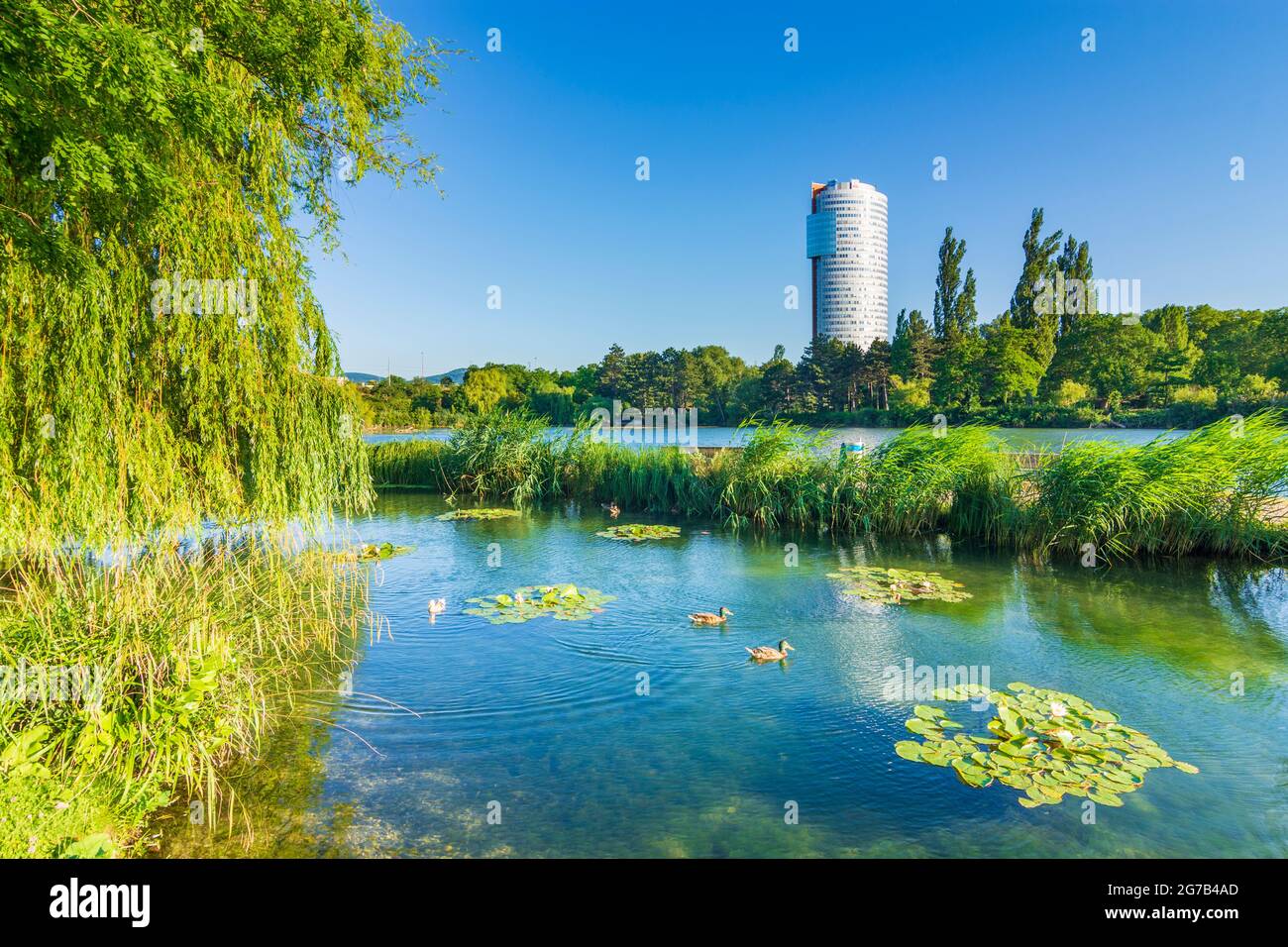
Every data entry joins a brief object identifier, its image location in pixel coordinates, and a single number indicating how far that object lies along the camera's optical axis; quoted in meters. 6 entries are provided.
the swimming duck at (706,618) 7.15
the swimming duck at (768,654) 6.13
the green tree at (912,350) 59.44
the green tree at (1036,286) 53.84
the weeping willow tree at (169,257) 3.67
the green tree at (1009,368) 49.84
